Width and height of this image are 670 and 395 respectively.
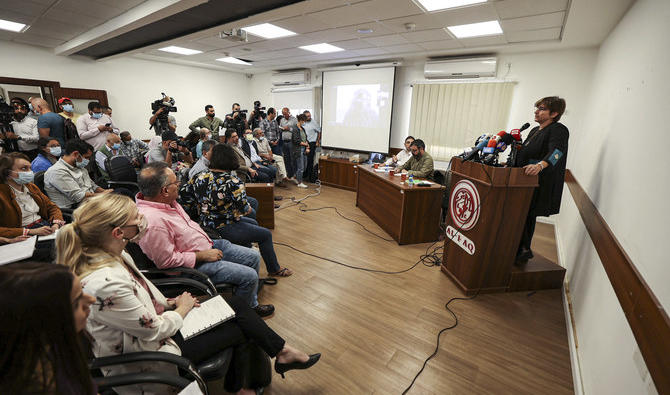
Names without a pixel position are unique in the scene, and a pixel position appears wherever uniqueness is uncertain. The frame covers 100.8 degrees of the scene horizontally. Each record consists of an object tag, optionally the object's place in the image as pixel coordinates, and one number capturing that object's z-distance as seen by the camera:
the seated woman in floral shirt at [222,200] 2.10
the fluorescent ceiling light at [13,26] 3.83
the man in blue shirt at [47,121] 4.01
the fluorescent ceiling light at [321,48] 4.66
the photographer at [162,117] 4.73
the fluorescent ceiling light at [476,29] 3.33
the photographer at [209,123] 5.72
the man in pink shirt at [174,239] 1.58
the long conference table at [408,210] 3.30
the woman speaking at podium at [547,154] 2.25
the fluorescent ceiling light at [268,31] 3.78
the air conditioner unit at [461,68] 4.57
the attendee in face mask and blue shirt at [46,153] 2.70
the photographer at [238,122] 5.40
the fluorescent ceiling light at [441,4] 2.70
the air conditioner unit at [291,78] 6.87
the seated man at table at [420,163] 3.85
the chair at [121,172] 3.17
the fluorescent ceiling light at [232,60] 6.06
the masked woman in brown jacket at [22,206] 1.82
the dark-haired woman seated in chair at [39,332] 0.59
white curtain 4.72
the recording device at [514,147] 2.28
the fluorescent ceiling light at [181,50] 5.28
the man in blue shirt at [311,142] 6.48
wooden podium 2.20
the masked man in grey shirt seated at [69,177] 2.44
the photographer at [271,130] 6.20
